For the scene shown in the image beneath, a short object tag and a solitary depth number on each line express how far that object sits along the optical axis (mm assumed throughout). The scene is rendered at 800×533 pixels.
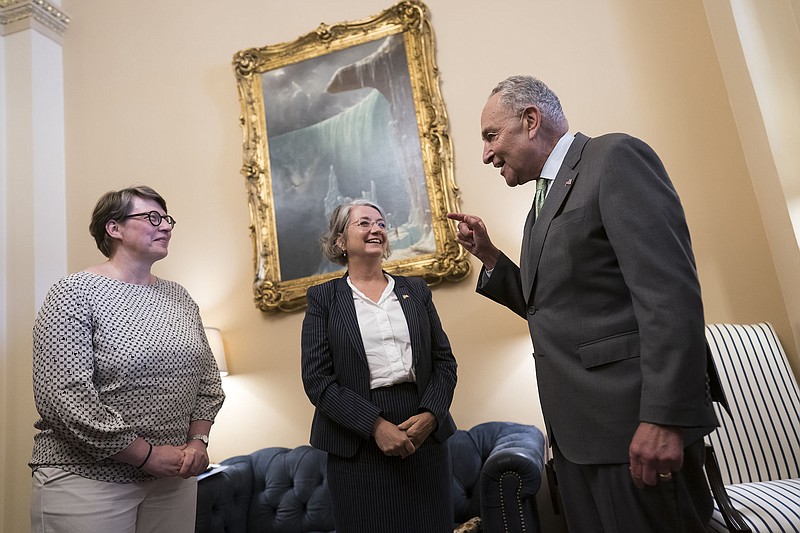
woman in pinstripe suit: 2213
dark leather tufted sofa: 3289
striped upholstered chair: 2844
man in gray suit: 1360
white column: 4238
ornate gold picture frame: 3965
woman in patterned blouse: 2016
